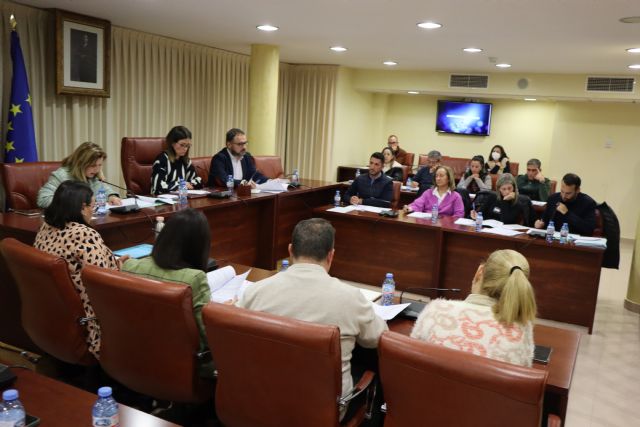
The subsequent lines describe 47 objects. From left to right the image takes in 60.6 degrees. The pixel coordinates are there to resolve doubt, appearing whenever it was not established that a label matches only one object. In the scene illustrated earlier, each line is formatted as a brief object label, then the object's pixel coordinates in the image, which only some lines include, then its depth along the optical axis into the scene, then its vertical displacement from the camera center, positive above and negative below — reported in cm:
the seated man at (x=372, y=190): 546 -57
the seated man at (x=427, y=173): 690 -46
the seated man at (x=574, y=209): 458 -54
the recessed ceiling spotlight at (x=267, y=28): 514 +94
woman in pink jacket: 503 -55
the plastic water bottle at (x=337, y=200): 538 -67
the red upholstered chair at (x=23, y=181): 359 -45
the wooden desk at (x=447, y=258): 423 -100
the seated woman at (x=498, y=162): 805 -32
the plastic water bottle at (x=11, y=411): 131 -73
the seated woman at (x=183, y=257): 206 -52
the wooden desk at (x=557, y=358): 180 -78
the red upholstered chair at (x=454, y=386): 138 -65
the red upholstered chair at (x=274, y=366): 159 -72
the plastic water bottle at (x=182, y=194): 419 -56
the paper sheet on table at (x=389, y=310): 229 -75
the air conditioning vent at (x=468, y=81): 795 +84
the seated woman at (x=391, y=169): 752 -47
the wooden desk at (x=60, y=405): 145 -79
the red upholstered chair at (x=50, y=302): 210 -75
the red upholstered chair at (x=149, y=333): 186 -75
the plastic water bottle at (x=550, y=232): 425 -69
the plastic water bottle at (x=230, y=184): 504 -54
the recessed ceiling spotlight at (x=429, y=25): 441 +90
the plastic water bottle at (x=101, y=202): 351 -55
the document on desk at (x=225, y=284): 244 -74
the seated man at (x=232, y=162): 520 -36
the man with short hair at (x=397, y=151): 866 -27
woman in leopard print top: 232 -53
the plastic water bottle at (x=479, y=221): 451 -67
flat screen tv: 930 +35
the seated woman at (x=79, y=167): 359 -34
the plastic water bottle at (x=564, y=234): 420 -69
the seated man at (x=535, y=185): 658 -51
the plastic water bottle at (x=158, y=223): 344 -64
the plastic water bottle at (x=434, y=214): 479 -67
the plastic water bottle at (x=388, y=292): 251 -72
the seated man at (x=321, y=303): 180 -57
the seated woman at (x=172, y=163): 460 -35
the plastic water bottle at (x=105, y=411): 141 -75
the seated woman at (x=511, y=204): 498 -57
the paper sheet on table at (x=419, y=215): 495 -71
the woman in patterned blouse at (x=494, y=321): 171 -58
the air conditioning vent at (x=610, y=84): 708 +81
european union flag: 475 -4
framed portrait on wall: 501 +58
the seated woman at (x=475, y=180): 663 -49
